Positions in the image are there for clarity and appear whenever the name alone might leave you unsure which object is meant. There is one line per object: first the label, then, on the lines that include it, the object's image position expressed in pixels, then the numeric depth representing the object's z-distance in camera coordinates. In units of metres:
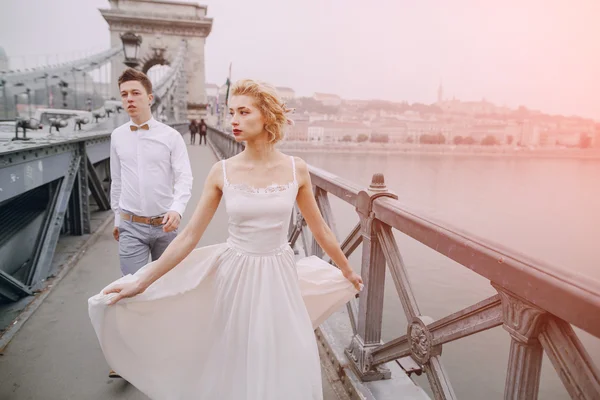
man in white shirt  2.62
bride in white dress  1.72
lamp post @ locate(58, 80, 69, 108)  11.24
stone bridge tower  39.94
